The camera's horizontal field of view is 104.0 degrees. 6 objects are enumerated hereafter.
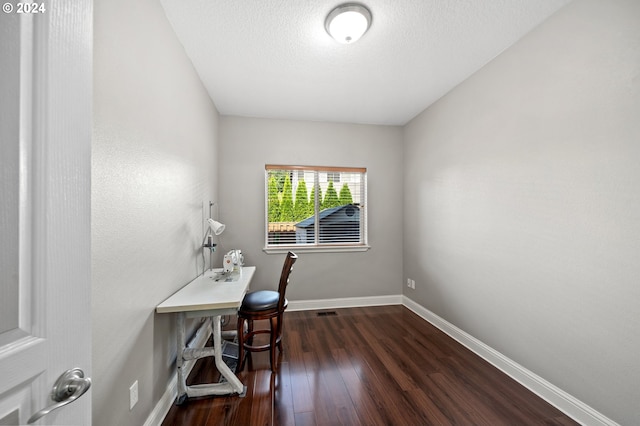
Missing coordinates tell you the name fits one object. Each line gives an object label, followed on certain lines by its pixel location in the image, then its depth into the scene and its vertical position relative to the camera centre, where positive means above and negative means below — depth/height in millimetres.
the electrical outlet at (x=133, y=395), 1291 -934
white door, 503 +25
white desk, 1642 -668
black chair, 2076 -804
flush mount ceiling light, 1634 +1327
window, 3484 +111
